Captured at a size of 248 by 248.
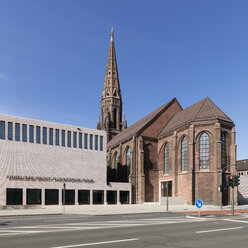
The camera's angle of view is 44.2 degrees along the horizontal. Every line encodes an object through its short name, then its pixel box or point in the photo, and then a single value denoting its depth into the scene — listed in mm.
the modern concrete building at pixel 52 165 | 38281
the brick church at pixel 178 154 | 42125
